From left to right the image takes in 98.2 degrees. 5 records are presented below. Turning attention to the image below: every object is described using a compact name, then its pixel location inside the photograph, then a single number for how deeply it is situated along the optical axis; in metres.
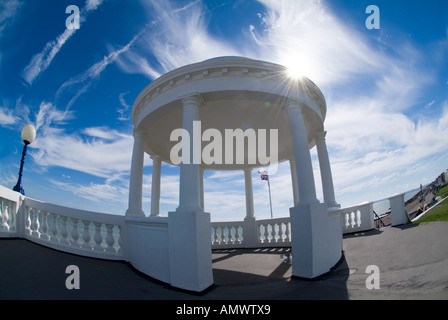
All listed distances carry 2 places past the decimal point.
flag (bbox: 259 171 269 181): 17.02
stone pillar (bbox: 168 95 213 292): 4.27
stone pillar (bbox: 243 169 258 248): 10.79
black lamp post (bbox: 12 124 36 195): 6.31
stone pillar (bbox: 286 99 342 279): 5.01
